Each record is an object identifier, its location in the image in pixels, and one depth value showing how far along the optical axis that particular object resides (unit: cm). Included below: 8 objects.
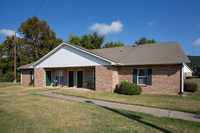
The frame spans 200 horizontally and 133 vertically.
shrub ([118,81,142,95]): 1136
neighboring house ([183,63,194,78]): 3370
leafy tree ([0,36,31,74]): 3066
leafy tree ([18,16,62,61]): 3347
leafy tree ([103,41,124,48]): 3688
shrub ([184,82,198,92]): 1288
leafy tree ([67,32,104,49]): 3656
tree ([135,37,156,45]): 3787
